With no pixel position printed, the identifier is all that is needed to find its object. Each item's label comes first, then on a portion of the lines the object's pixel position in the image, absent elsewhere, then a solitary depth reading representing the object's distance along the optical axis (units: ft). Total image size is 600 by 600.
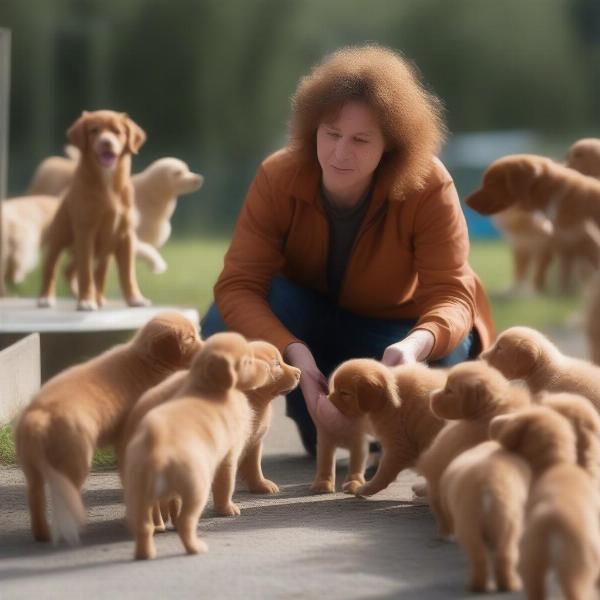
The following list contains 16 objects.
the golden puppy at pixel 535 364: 22.30
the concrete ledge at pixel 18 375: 26.66
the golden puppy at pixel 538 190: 29.60
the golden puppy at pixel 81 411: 19.16
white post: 37.60
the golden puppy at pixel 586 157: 32.40
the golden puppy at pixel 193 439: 17.67
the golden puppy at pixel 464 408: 19.62
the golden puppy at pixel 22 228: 40.22
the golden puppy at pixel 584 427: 17.61
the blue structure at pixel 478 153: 114.62
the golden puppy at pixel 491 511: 16.44
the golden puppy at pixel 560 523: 15.03
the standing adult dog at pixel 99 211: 31.27
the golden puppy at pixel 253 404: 20.08
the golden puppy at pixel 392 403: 22.02
